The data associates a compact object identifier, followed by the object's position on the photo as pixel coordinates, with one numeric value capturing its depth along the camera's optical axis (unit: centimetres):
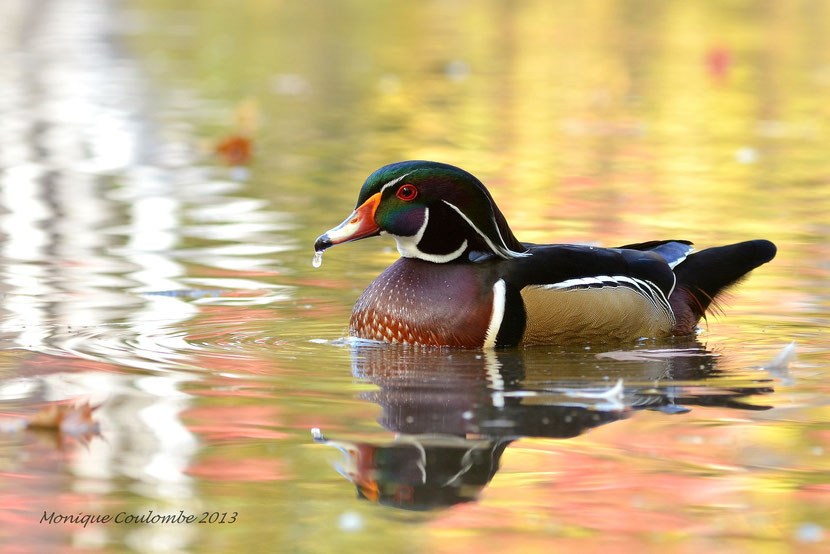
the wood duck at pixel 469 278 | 1279
